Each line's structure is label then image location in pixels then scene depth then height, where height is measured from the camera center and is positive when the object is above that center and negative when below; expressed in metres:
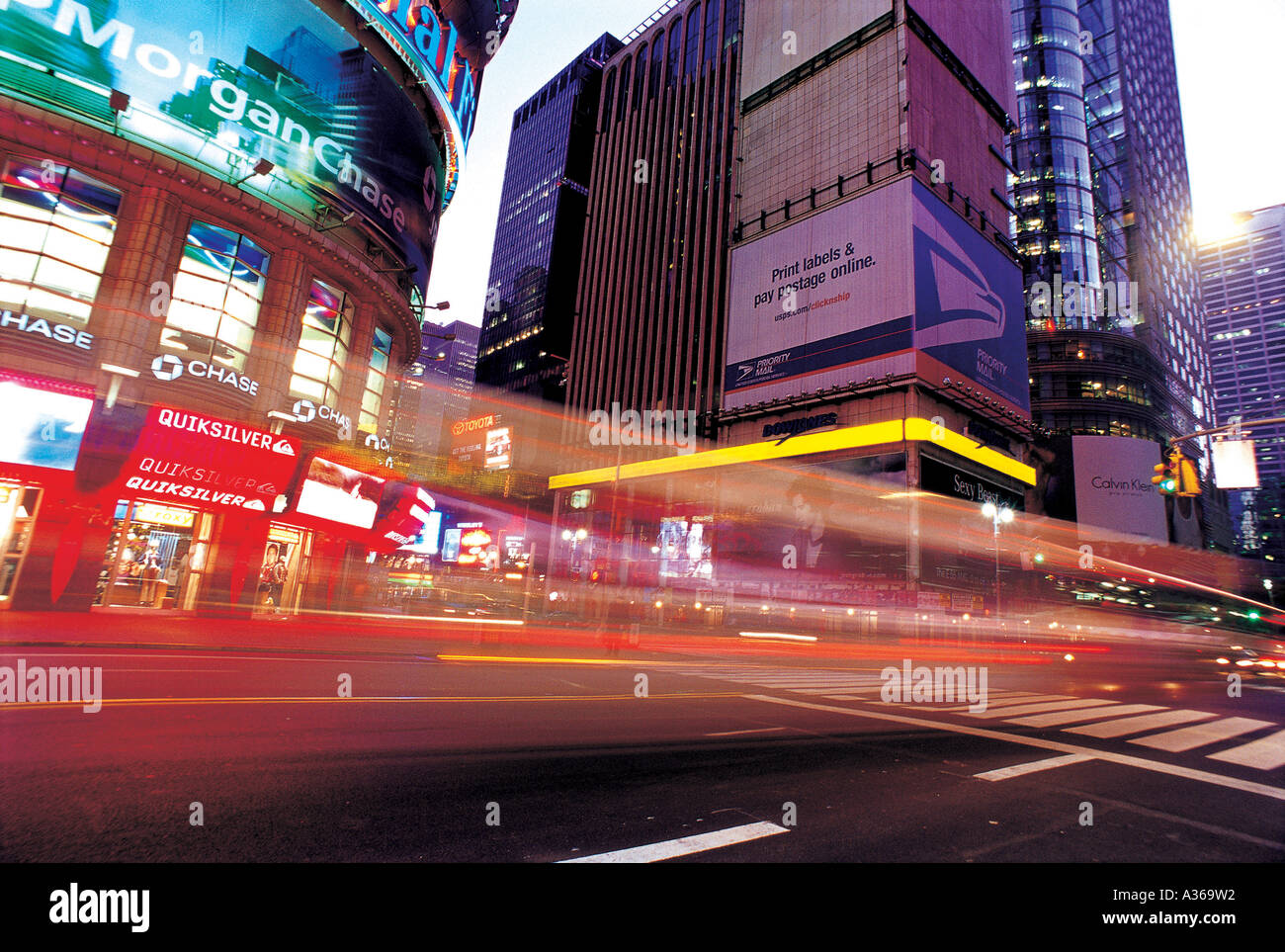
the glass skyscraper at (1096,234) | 60.06 +43.61
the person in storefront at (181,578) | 18.28 -0.31
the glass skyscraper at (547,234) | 88.69 +55.68
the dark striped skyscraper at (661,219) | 57.06 +39.56
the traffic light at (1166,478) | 11.62 +3.25
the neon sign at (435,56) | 22.59 +21.04
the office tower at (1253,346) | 125.40 +74.96
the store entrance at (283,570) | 20.27 +0.21
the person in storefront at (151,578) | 17.75 -0.36
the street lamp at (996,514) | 34.59 +7.06
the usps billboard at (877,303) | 34.09 +19.37
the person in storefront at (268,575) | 20.07 -0.03
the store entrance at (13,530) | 14.97 +0.61
